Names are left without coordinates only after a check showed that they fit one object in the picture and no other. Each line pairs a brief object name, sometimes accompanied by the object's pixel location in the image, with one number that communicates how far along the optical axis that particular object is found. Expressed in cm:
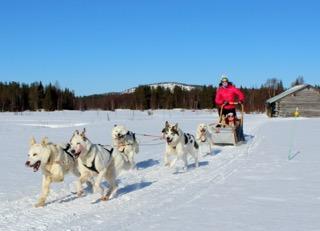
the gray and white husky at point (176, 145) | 948
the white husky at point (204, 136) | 1245
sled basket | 1374
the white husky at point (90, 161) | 654
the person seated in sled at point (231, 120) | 1424
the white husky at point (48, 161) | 622
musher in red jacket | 1434
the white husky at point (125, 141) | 936
